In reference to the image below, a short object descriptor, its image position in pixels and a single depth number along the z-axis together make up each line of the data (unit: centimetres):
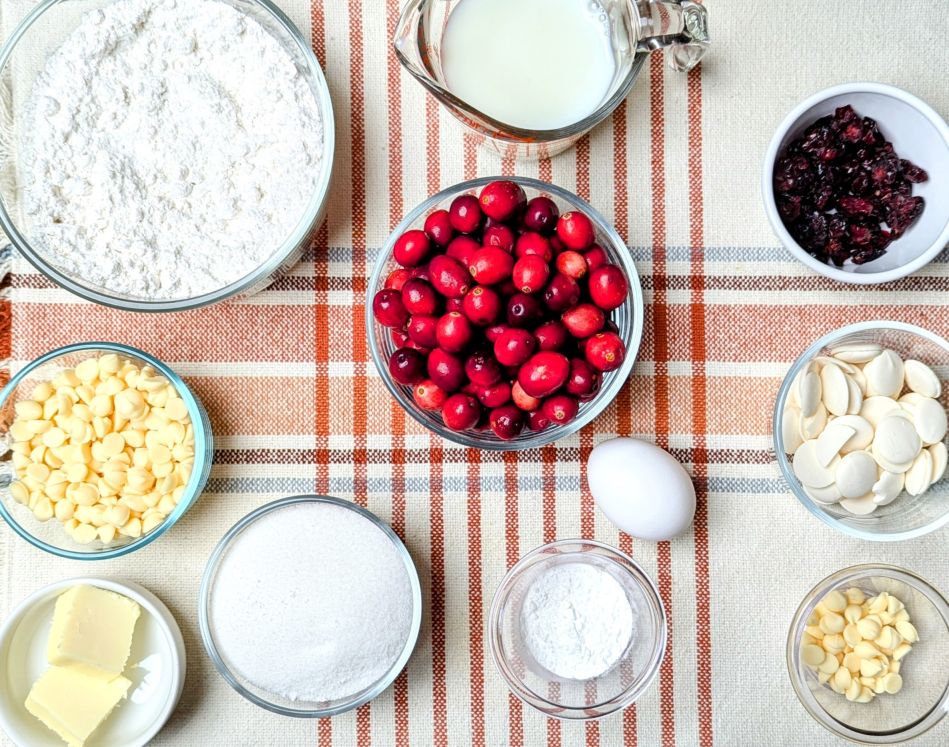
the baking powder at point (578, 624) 100
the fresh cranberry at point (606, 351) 92
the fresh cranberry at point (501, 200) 94
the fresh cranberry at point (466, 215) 96
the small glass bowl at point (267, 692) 103
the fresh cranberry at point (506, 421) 95
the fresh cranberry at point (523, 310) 93
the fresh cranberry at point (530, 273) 92
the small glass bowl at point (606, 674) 101
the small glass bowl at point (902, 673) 104
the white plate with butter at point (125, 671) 104
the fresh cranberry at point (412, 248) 96
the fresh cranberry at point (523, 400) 94
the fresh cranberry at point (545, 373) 91
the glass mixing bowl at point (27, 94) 100
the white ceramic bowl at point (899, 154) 100
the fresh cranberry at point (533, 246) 94
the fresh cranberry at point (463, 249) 94
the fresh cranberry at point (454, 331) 92
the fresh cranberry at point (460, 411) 95
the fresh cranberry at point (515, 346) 92
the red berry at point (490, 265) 92
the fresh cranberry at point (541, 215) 95
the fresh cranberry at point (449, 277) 93
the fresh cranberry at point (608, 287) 94
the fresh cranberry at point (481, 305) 92
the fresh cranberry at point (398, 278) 99
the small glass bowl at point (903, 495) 102
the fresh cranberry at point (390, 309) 96
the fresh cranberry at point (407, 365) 96
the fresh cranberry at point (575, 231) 95
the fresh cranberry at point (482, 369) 93
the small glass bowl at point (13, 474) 103
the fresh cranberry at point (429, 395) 96
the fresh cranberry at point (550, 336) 93
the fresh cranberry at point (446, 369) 94
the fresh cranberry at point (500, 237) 94
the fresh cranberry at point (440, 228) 98
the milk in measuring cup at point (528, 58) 95
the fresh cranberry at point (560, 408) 94
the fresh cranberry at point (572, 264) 94
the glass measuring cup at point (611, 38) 91
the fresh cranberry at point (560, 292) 94
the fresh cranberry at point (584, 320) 94
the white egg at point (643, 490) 99
